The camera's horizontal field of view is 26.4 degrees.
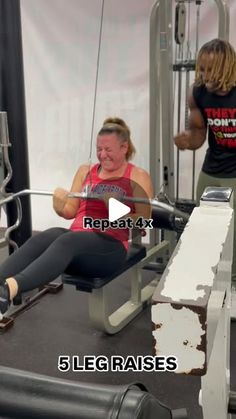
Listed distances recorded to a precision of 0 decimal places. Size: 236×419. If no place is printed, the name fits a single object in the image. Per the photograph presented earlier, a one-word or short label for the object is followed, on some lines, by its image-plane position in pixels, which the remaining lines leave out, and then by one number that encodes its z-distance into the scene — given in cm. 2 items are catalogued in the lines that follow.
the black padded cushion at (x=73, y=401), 60
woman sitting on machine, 216
